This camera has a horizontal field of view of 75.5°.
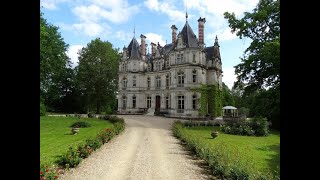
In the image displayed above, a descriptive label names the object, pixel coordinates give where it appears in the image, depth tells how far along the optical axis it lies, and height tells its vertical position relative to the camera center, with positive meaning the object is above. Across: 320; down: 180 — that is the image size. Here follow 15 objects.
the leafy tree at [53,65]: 29.04 +4.94
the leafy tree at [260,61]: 21.14 +3.72
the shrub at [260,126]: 19.01 -2.74
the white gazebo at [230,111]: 42.18 -3.20
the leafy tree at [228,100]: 47.36 -0.82
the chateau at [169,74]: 29.52 +3.62
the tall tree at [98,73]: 36.76 +4.26
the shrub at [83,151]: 10.07 -2.70
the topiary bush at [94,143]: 11.36 -2.63
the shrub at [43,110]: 30.29 -2.01
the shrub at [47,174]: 6.28 -2.44
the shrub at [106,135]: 13.14 -2.58
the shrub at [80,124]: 20.81 -2.79
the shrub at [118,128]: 16.25 -2.58
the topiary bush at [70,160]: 8.76 -2.72
